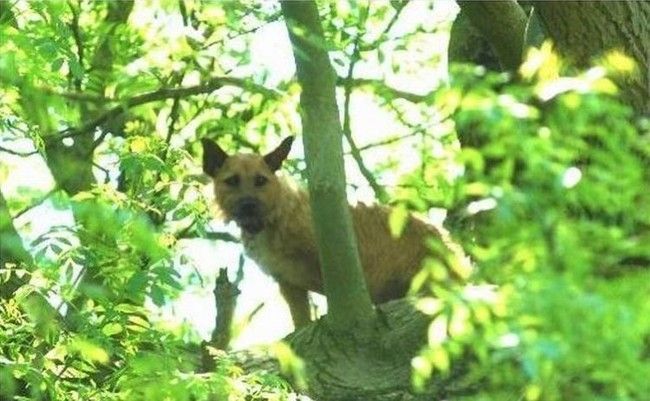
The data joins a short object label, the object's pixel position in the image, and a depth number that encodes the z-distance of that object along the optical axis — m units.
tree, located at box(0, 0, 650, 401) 11.75
